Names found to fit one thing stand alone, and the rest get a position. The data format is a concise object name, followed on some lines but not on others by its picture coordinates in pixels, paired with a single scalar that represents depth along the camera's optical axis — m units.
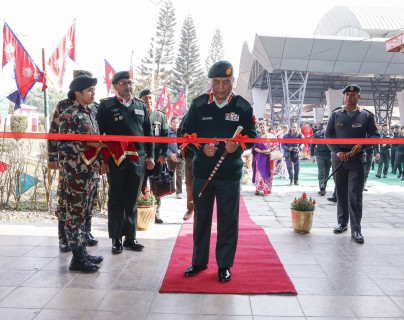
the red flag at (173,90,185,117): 15.74
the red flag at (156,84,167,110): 12.64
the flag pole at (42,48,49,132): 6.71
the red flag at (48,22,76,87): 7.07
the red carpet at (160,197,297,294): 3.27
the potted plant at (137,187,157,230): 5.22
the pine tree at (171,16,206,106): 52.19
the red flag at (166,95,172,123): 16.87
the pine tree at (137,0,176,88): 47.34
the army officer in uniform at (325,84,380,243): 4.85
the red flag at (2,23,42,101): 6.50
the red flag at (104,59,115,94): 9.18
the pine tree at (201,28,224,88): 65.12
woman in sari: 9.38
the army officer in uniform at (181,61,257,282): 3.45
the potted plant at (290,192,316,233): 5.16
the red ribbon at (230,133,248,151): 3.33
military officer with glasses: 4.15
